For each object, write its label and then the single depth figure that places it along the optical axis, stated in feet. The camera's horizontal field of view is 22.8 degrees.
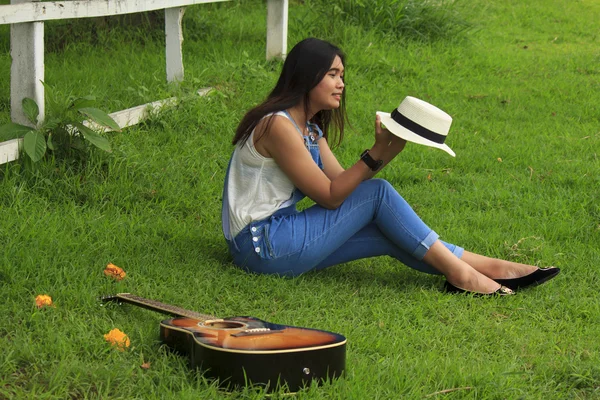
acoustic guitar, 15.59
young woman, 21.59
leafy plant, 25.81
